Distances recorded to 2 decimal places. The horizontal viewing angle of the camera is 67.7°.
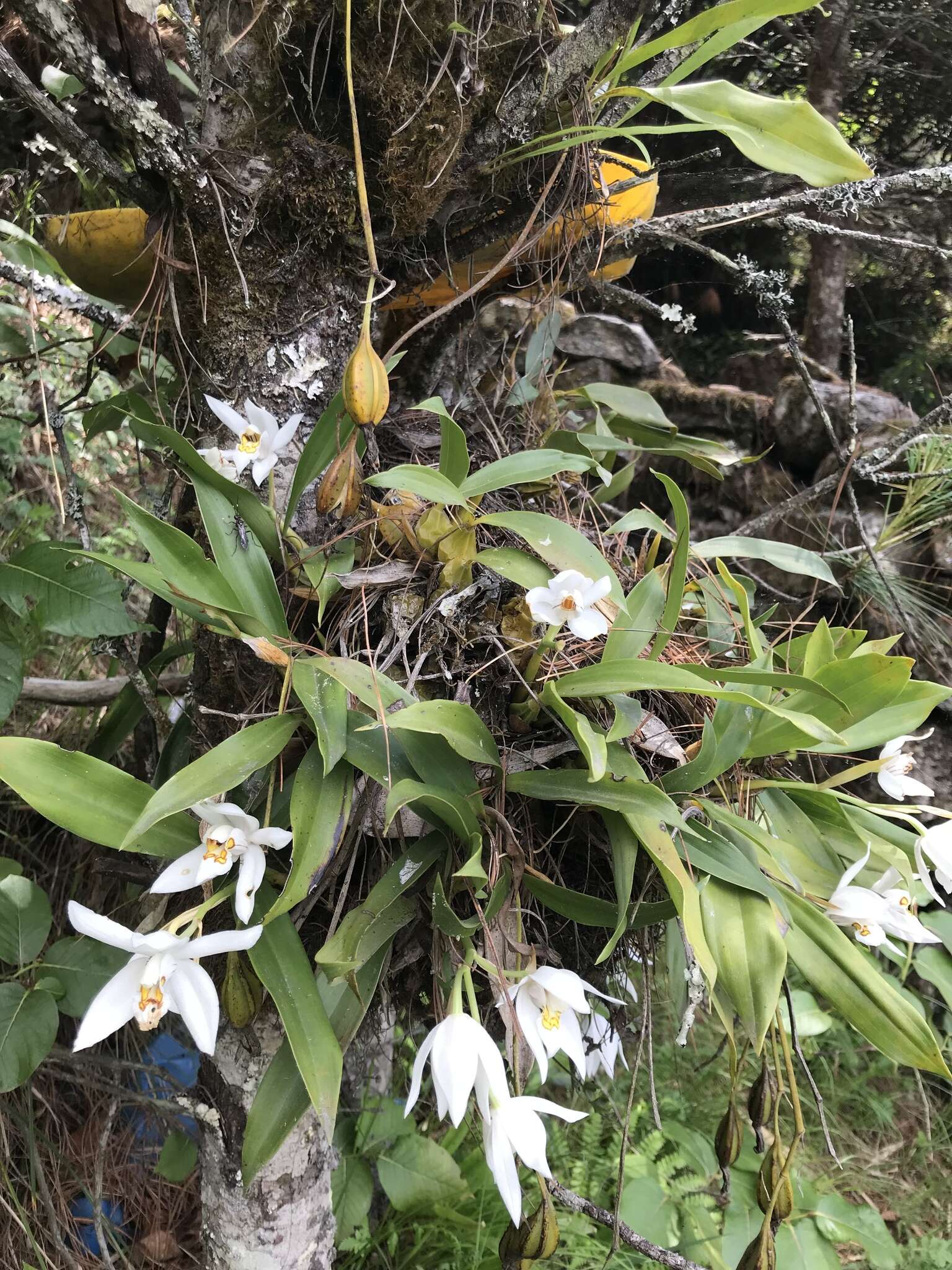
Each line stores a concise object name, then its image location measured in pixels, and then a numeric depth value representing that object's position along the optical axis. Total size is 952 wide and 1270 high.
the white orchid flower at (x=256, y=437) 0.62
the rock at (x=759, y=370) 2.37
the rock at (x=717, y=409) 2.18
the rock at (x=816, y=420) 1.87
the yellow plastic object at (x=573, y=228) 0.79
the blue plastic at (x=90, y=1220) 1.03
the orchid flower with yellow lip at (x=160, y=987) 0.48
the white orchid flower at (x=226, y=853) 0.52
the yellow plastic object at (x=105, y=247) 0.78
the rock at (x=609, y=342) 2.31
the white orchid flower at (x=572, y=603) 0.56
